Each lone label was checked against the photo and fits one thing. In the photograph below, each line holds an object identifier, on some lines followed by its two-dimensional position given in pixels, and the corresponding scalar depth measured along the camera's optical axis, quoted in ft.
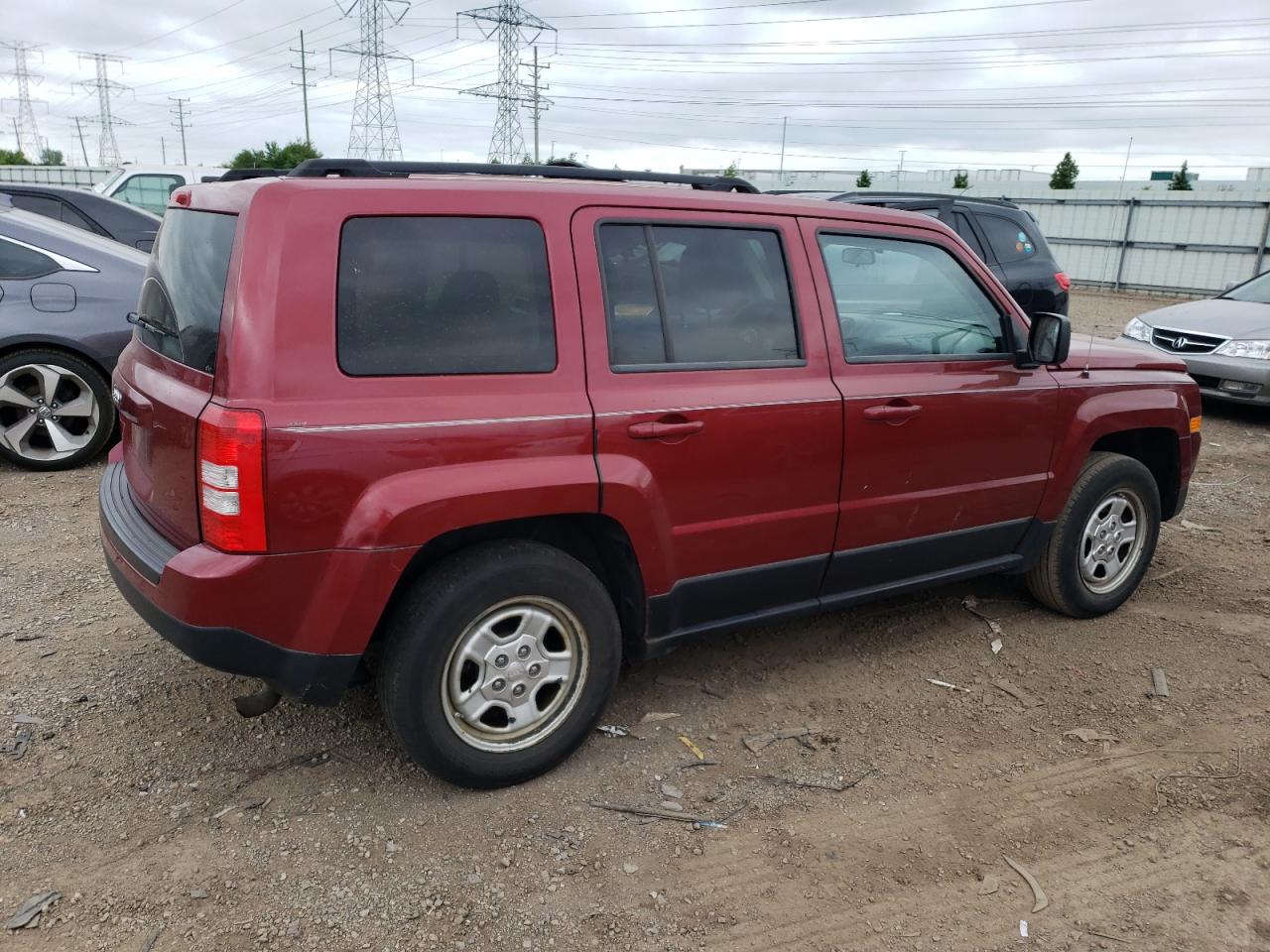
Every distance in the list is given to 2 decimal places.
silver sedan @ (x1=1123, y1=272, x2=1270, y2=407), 28.60
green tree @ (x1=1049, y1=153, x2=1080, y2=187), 127.03
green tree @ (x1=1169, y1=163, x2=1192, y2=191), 108.20
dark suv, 29.32
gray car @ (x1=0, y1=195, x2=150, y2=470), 19.52
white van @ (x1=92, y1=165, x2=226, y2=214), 43.06
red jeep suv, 8.52
